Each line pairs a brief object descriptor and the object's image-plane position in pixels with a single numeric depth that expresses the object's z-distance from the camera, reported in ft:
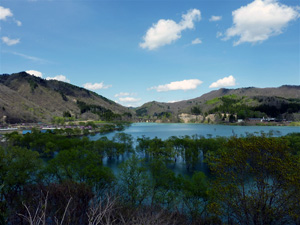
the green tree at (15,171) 72.64
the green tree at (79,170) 94.43
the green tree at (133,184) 91.25
